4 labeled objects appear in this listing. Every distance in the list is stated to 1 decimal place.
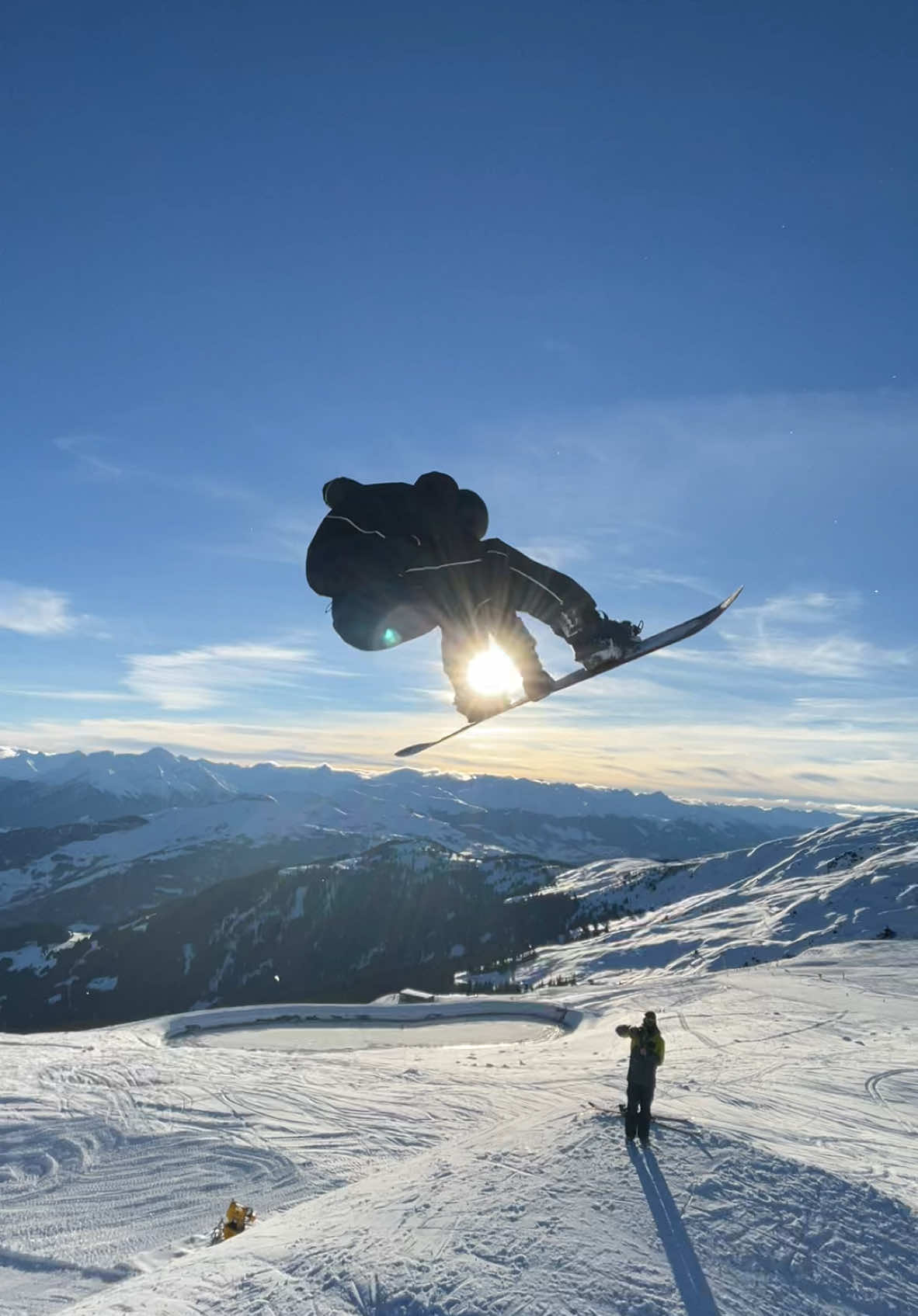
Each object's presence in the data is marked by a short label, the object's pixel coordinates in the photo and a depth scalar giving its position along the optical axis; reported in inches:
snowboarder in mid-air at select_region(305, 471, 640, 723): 269.9
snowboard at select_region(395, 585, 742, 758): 361.4
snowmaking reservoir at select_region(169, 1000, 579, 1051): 1181.7
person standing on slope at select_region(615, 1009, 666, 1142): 399.9
